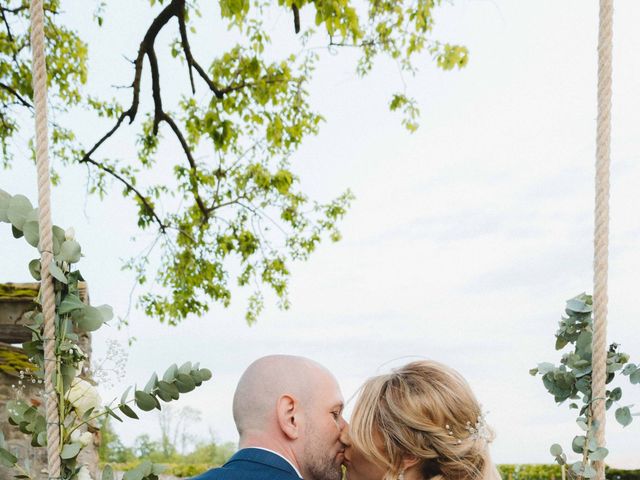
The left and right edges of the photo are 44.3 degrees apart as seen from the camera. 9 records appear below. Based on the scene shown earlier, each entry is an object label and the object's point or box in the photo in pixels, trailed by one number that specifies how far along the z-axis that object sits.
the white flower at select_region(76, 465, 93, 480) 1.60
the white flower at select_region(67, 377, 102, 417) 1.63
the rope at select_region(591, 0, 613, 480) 1.67
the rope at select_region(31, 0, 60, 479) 1.49
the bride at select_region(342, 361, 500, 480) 1.98
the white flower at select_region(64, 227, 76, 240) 1.56
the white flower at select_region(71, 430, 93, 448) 1.61
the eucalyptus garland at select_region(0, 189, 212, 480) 1.53
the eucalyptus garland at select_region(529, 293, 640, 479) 1.74
